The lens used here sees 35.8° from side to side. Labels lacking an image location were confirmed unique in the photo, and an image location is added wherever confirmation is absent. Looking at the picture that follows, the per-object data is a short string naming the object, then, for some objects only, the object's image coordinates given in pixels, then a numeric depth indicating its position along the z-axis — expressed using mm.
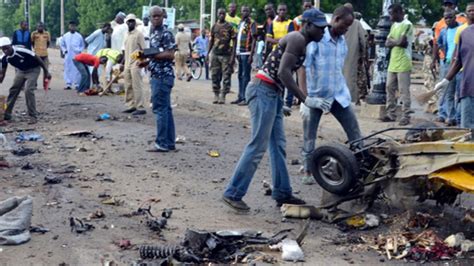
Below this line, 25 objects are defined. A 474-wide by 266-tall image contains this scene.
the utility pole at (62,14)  62938
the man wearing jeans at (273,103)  6723
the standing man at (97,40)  21172
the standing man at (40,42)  19781
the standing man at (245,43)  14570
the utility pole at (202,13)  36719
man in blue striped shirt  7512
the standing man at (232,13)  17125
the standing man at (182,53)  22719
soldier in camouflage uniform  14539
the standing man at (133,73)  13945
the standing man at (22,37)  18266
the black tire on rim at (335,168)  6234
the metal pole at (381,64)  12891
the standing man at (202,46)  27141
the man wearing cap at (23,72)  12867
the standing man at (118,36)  19234
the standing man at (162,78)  9891
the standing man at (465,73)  7824
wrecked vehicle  5770
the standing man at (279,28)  13562
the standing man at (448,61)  11914
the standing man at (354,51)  13391
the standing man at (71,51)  20125
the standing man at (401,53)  11812
